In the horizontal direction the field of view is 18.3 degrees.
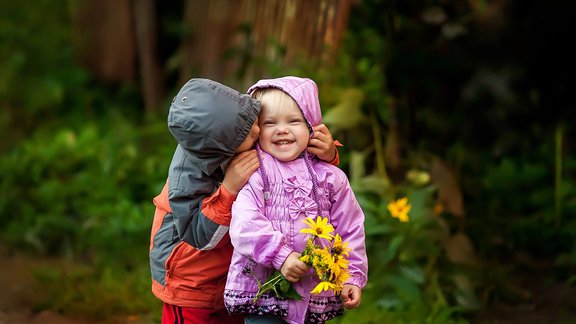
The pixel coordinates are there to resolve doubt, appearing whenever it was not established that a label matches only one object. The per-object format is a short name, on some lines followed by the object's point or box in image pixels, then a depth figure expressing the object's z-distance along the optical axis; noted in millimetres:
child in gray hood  5376
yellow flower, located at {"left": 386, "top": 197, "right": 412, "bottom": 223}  7920
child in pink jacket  5407
